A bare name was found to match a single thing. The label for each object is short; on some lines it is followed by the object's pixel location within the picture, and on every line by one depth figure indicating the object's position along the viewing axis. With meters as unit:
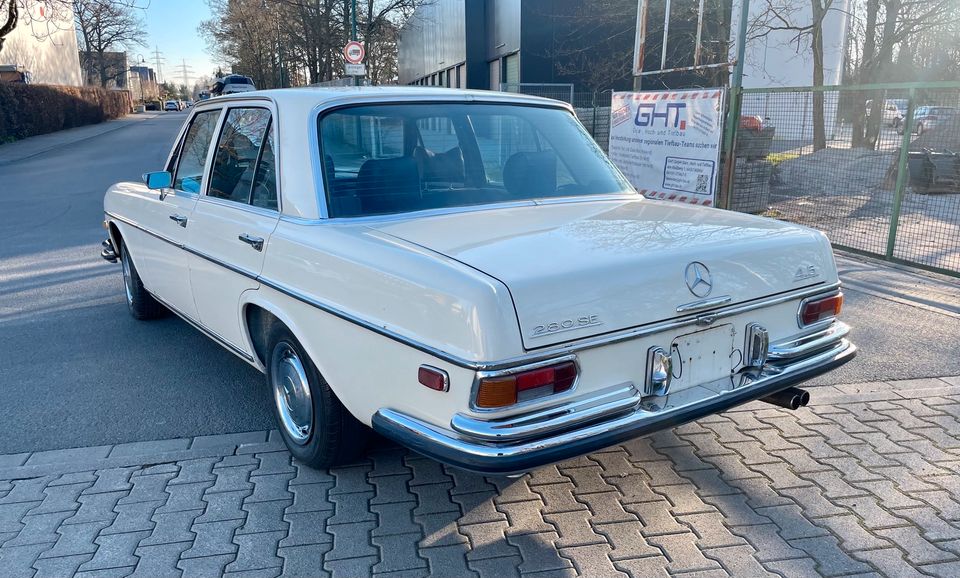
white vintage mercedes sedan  2.52
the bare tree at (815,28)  15.77
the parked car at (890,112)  7.99
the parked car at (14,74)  34.19
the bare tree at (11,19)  23.79
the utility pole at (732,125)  9.39
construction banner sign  9.24
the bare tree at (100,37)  65.12
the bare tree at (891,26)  15.43
